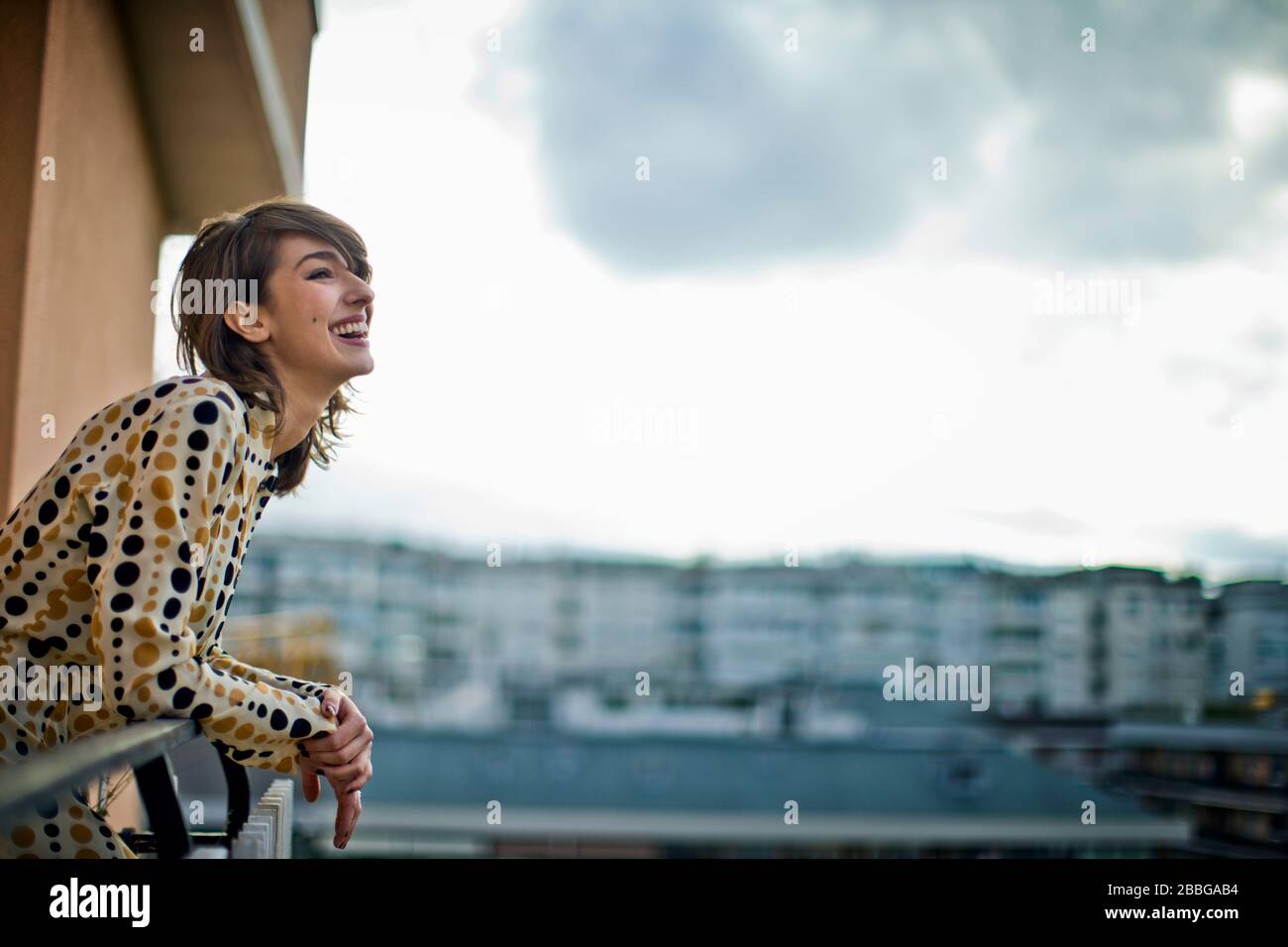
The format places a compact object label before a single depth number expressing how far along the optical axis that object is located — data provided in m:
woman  1.07
